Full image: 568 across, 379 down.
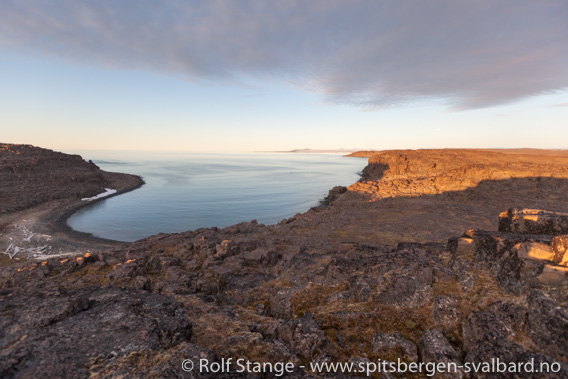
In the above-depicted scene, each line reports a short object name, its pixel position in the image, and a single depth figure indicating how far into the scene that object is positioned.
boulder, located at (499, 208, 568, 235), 9.62
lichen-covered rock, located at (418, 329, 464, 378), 5.44
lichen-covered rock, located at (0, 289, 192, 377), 5.67
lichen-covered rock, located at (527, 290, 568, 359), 5.04
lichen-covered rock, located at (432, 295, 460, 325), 6.76
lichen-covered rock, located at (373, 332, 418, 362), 6.00
